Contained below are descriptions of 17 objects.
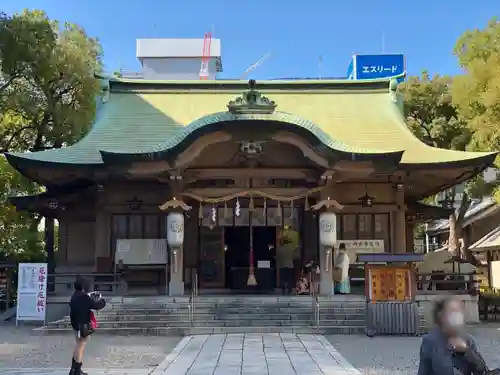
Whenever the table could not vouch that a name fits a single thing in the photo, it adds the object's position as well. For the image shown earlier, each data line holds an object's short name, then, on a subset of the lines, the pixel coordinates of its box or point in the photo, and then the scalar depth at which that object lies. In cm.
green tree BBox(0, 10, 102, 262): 1866
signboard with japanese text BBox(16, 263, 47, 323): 1436
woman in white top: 1573
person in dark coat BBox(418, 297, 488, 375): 395
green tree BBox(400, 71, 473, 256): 2405
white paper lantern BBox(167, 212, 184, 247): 1532
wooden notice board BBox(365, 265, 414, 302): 1262
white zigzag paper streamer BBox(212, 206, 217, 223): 1668
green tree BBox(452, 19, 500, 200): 1530
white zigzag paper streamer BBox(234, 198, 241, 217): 1609
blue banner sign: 4800
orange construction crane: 5879
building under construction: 6034
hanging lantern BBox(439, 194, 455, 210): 2108
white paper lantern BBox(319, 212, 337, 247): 1530
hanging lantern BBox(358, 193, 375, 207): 1692
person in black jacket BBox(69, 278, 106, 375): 814
